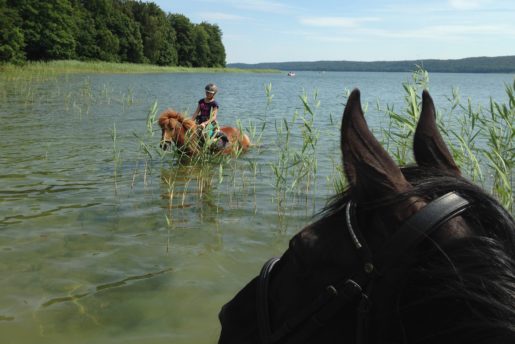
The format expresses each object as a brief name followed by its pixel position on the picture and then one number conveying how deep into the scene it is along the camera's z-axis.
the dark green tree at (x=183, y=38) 90.94
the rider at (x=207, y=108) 9.61
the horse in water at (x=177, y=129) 8.67
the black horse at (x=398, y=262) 0.93
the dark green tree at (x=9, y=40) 38.31
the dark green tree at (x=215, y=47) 99.59
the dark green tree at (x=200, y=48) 93.75
